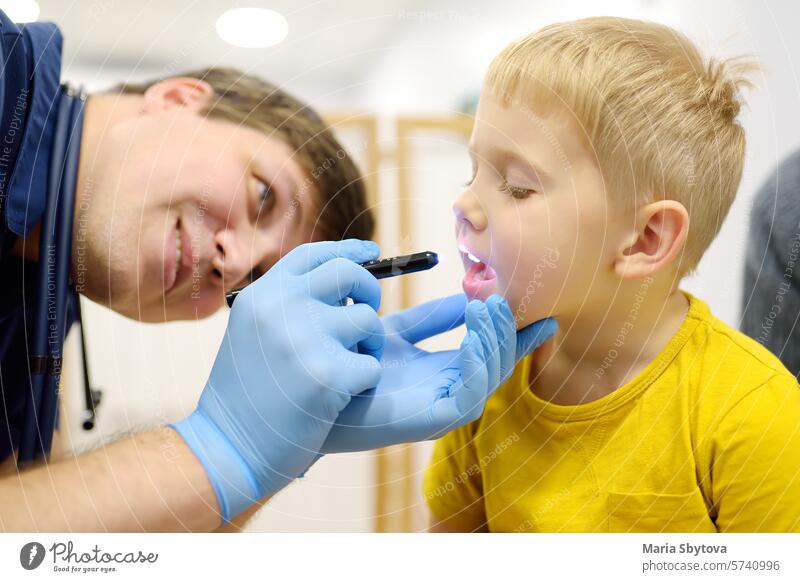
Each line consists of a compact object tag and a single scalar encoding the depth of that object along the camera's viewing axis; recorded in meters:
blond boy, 0.56
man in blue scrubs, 0.59
